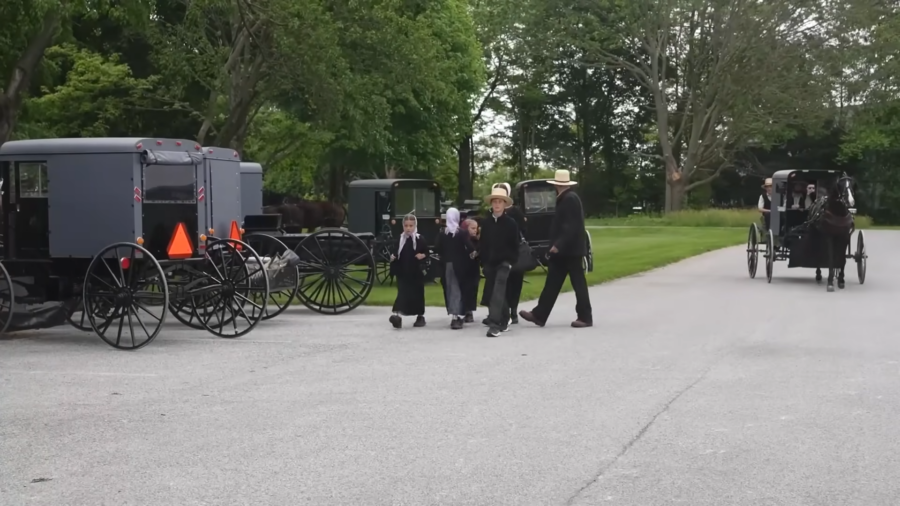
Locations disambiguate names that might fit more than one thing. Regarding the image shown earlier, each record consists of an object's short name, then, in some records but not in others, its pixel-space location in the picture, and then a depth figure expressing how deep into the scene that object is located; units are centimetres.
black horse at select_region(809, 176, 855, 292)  2034
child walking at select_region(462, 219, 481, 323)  1530
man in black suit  1510
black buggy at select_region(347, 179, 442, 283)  2378
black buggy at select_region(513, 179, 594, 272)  2499
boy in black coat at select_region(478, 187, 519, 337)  1498
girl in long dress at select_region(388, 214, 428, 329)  1527
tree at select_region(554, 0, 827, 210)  5550
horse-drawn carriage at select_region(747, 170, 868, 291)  2047
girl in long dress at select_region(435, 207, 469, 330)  1529
